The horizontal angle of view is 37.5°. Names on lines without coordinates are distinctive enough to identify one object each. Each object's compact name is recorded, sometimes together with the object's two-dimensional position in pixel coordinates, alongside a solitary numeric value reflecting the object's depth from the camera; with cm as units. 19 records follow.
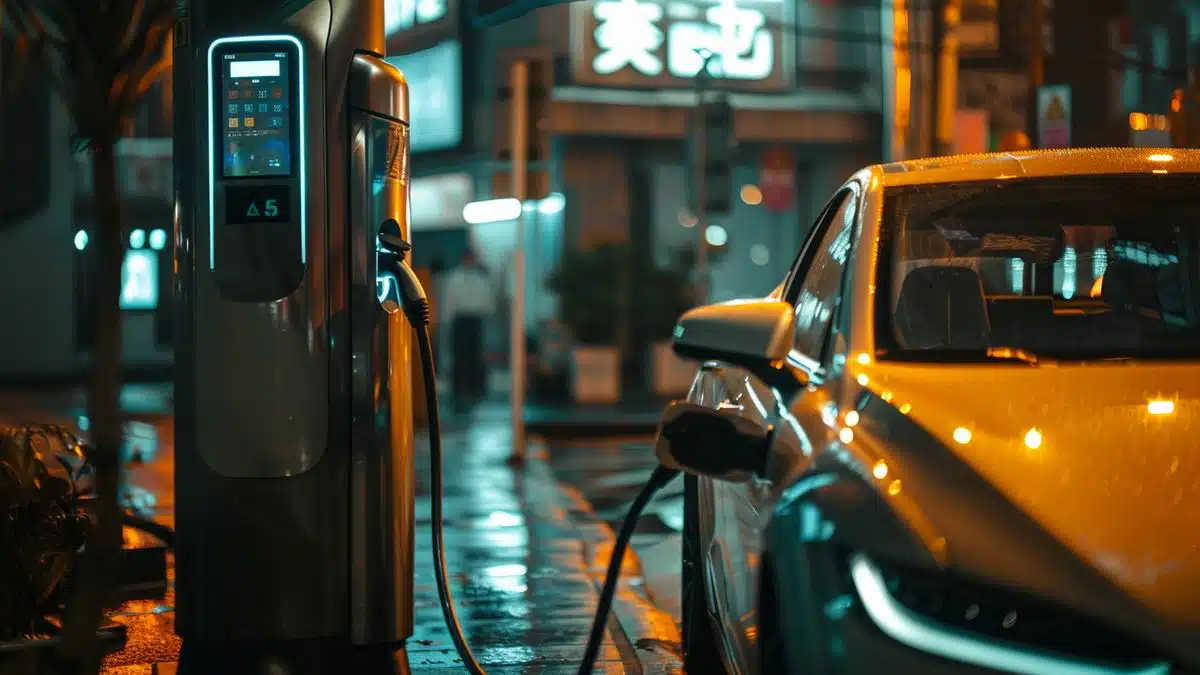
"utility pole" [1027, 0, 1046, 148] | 1628
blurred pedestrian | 2045
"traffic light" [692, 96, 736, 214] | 2203
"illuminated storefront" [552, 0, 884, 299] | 2675
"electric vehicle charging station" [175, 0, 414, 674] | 512
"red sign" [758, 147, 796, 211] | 2895
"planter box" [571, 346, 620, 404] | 2214
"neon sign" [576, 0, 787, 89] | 2662
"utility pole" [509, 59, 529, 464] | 1424
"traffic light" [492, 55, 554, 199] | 1438
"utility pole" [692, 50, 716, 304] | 2398
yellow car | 292
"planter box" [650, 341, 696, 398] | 2281
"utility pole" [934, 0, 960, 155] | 1900
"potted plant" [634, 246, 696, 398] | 2298
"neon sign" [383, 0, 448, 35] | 2589
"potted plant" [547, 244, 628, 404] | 2223
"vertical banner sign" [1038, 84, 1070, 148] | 1506
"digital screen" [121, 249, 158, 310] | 3052
